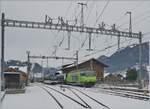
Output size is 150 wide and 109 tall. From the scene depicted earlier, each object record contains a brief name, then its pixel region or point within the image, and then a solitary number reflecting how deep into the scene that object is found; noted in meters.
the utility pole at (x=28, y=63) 63.78
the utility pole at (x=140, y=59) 29.27
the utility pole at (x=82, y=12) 24.13
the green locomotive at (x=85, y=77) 44.97
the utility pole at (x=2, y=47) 28.39
